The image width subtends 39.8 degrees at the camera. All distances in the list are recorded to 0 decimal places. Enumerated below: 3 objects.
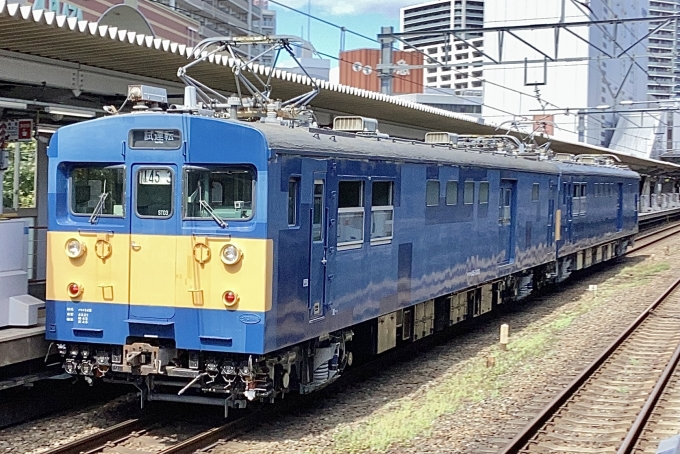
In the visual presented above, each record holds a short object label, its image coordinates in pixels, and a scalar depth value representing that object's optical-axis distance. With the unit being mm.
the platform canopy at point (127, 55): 9023
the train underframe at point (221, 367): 8211
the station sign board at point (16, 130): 11062
